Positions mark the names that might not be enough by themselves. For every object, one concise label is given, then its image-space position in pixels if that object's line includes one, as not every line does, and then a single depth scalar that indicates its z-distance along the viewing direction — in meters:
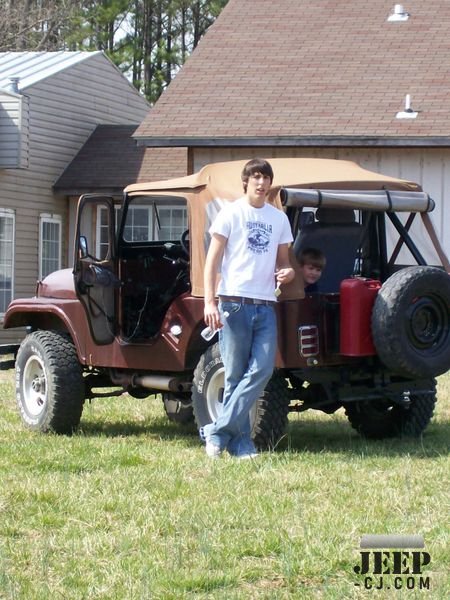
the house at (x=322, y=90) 23.79
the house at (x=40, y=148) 28.28
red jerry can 11.29
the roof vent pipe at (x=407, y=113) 23.81
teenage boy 10.80
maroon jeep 11.34
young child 11.65
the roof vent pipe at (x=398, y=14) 26.99
